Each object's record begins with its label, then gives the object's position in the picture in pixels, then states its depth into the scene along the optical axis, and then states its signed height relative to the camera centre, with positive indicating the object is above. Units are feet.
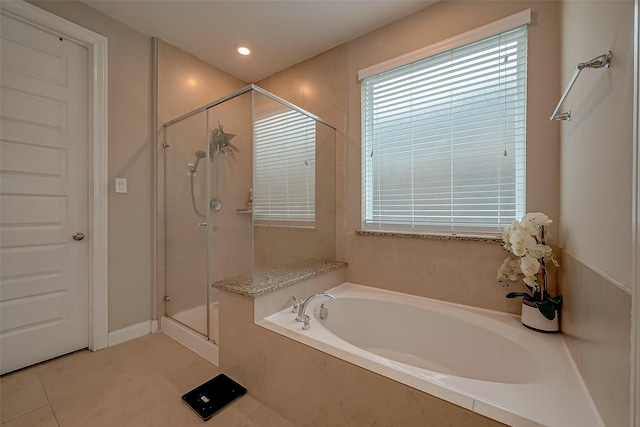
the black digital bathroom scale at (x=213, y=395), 4.17 -3.24
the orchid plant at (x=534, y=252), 4.01 -0.65
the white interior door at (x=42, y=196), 4.96 +0.33
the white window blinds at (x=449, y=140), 4.90 +1.55
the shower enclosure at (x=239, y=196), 5.66 +0.39
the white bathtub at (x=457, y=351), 2.60 -2.01
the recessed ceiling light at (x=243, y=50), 7.27 +4.69
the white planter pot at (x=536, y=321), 4.10 -1.81
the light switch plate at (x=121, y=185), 6.33 +0.67
